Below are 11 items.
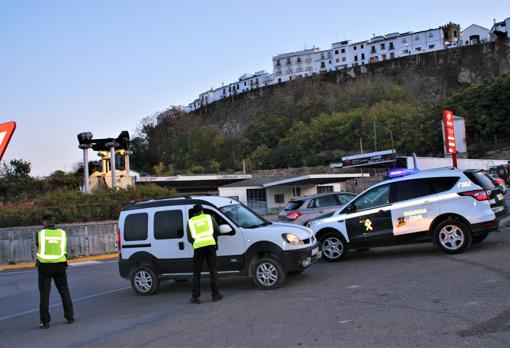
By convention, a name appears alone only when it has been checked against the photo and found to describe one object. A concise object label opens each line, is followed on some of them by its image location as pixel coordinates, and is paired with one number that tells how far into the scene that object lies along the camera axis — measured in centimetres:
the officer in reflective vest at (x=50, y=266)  851
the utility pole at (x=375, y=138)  9031
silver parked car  1764
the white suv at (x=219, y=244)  939
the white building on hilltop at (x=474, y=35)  13250
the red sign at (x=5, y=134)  650
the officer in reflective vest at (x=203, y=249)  909
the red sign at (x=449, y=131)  1981
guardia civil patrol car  1066
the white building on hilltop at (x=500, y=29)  11674
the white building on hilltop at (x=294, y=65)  14900
